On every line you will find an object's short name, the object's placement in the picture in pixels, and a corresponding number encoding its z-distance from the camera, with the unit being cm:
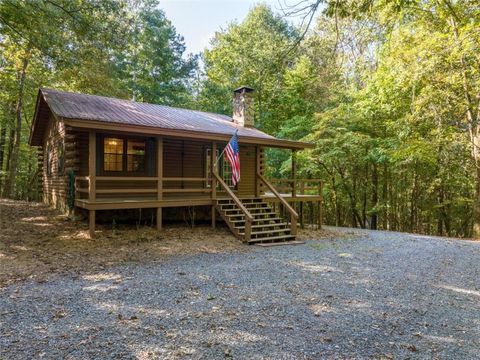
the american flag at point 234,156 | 927
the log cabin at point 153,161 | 913
